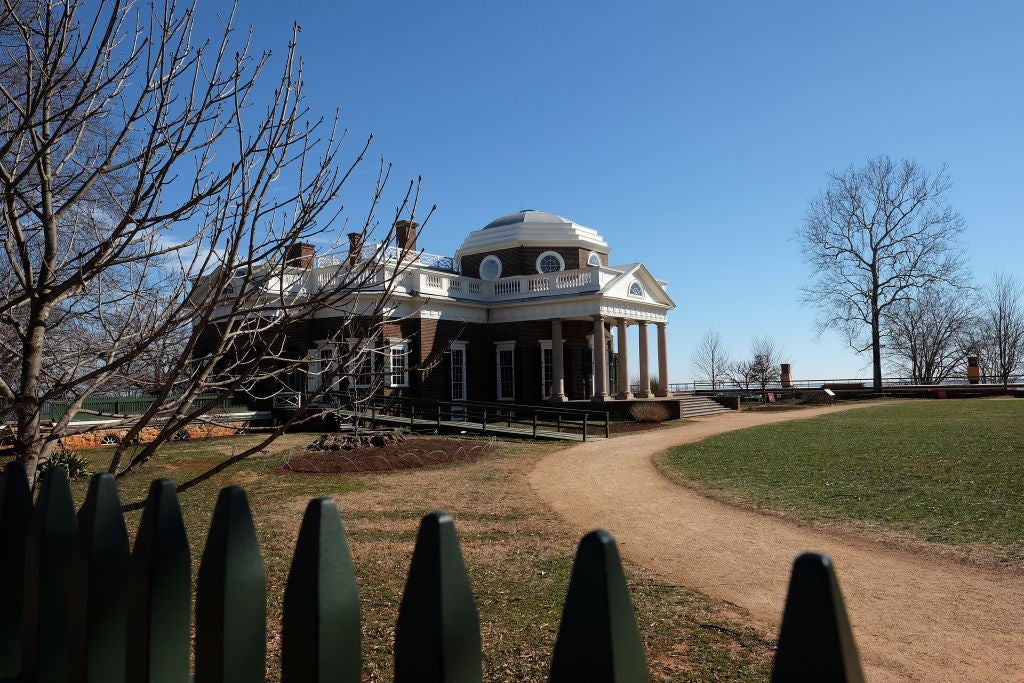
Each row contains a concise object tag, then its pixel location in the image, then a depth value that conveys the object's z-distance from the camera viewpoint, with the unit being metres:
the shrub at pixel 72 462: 12.61
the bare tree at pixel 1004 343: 51.41
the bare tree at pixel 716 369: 65.00
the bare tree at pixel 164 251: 2.98
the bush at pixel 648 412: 28.06
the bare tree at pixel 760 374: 52.43
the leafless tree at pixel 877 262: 43.28
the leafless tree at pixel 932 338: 57.09
